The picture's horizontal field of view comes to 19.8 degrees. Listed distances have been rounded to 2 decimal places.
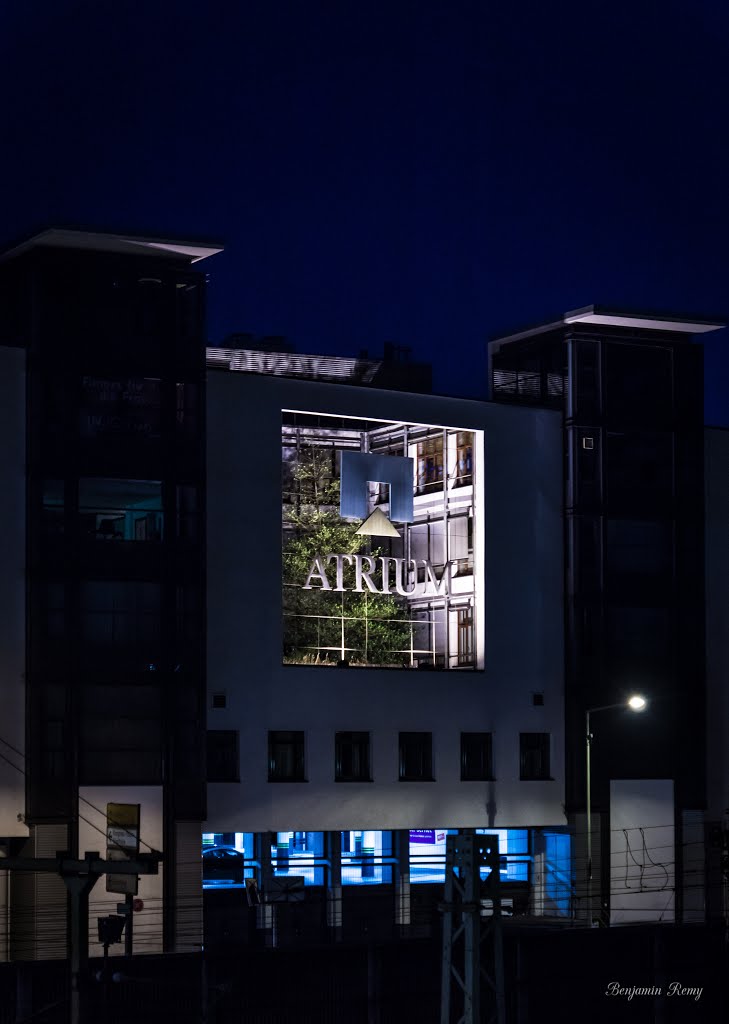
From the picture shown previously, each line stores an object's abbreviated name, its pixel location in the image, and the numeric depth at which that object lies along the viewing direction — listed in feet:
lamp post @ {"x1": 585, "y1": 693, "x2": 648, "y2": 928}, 269.23
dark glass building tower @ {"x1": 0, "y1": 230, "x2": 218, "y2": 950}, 239.91
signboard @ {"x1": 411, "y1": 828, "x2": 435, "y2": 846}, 279.90
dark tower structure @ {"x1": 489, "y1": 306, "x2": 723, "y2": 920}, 284.82
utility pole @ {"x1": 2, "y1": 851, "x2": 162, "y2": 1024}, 114.52
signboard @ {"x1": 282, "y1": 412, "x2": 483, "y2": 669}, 277.23
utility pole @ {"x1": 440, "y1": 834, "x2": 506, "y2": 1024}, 189.78
